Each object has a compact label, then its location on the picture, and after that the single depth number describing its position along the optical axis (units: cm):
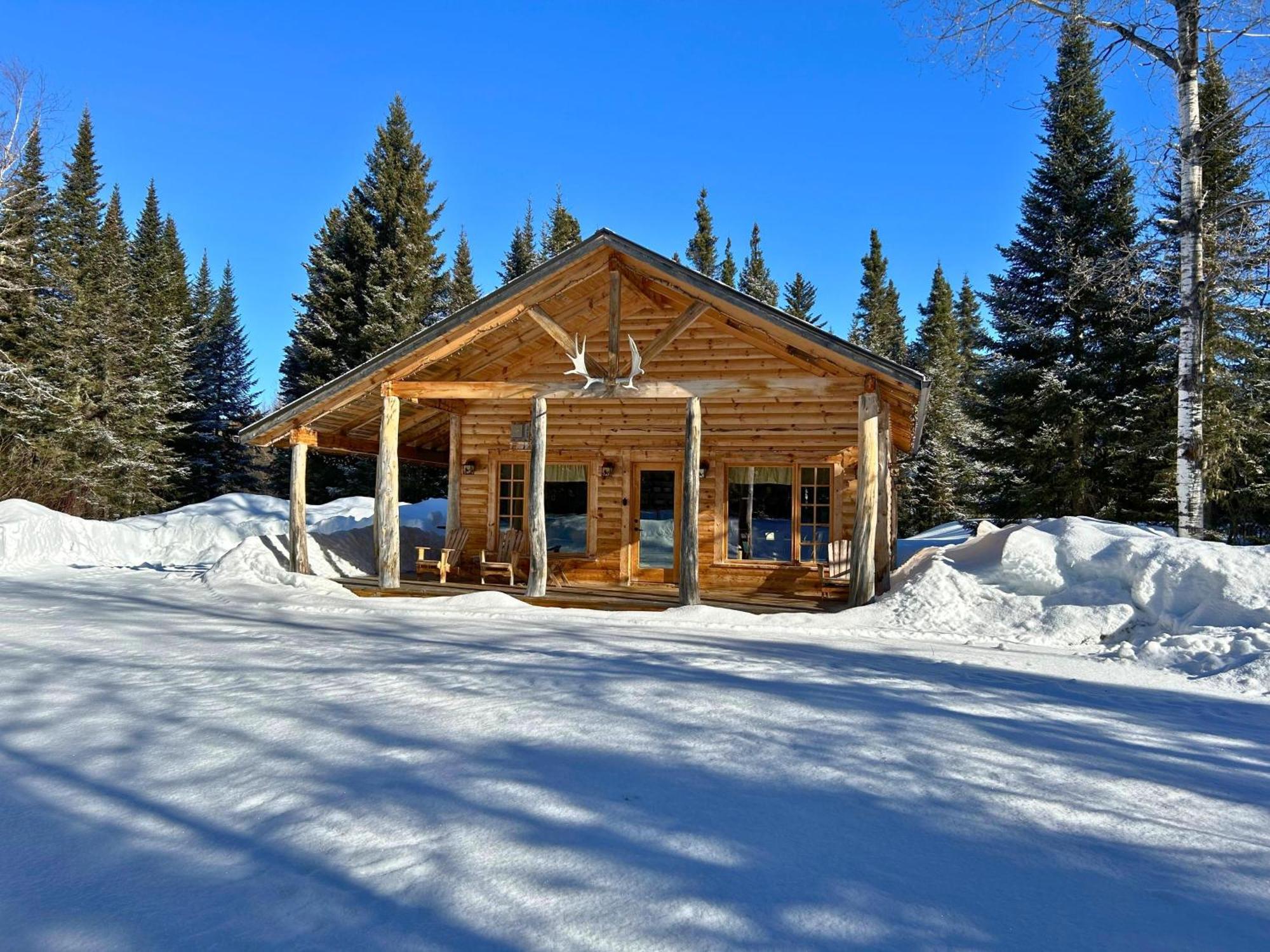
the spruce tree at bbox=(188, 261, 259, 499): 3084
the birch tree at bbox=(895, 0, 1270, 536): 916
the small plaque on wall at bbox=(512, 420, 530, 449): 1251
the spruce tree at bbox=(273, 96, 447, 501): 2598
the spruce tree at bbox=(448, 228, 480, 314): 3472
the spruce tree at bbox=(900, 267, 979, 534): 2738
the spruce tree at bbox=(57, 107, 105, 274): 2967
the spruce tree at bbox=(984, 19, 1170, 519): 1662
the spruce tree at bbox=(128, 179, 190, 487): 2761
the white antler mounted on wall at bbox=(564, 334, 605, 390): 944
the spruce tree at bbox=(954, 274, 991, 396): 1933
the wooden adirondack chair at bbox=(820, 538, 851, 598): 1151
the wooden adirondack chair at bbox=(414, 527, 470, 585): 1158
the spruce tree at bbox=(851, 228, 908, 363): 3784
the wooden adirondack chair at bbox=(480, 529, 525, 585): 1205
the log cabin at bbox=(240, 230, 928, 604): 907
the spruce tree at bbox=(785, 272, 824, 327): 4103
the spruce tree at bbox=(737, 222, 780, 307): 3875
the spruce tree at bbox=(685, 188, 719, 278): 3997
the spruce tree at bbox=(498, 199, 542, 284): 3831
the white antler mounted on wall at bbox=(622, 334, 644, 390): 926
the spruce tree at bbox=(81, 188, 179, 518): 2508
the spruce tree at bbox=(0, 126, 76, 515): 1858
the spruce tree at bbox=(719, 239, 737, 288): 4147
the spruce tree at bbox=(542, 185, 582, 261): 3753
